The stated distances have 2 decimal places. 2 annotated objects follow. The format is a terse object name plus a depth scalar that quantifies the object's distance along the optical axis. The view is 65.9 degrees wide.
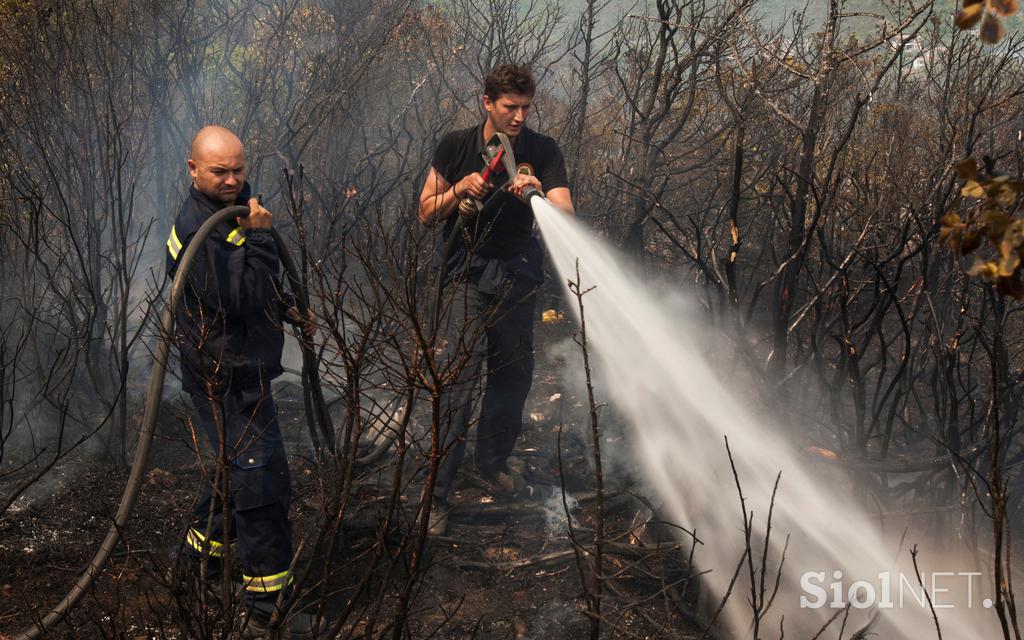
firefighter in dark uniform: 2.98
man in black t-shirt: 3.86
